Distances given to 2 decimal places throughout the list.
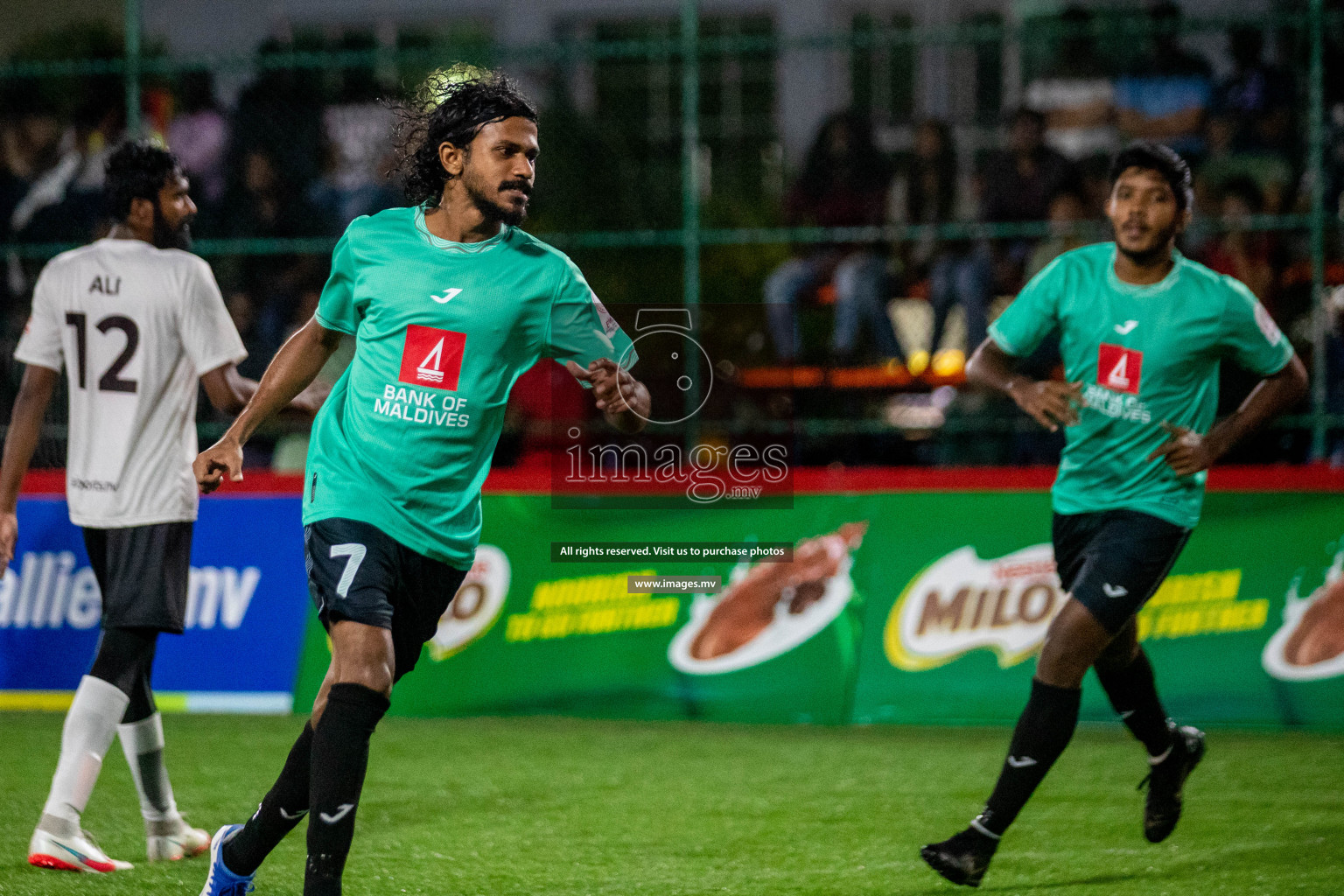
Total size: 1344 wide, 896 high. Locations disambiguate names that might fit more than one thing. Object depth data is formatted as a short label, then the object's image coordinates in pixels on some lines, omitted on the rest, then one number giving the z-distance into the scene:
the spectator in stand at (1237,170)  18.52
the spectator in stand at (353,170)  21.62
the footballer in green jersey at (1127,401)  10.03
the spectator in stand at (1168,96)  20.39
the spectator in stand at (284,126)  20.91
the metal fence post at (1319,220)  17.56
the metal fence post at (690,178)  18.62
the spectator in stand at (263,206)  21.36
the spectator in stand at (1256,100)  18.81
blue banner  16.45
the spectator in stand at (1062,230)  18.48
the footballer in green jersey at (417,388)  8.07
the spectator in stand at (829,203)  20.67
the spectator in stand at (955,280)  19.28
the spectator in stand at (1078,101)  20.81
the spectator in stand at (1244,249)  18.25
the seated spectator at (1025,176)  20.14
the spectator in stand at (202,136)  21.70
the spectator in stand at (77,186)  20.81
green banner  15.36
